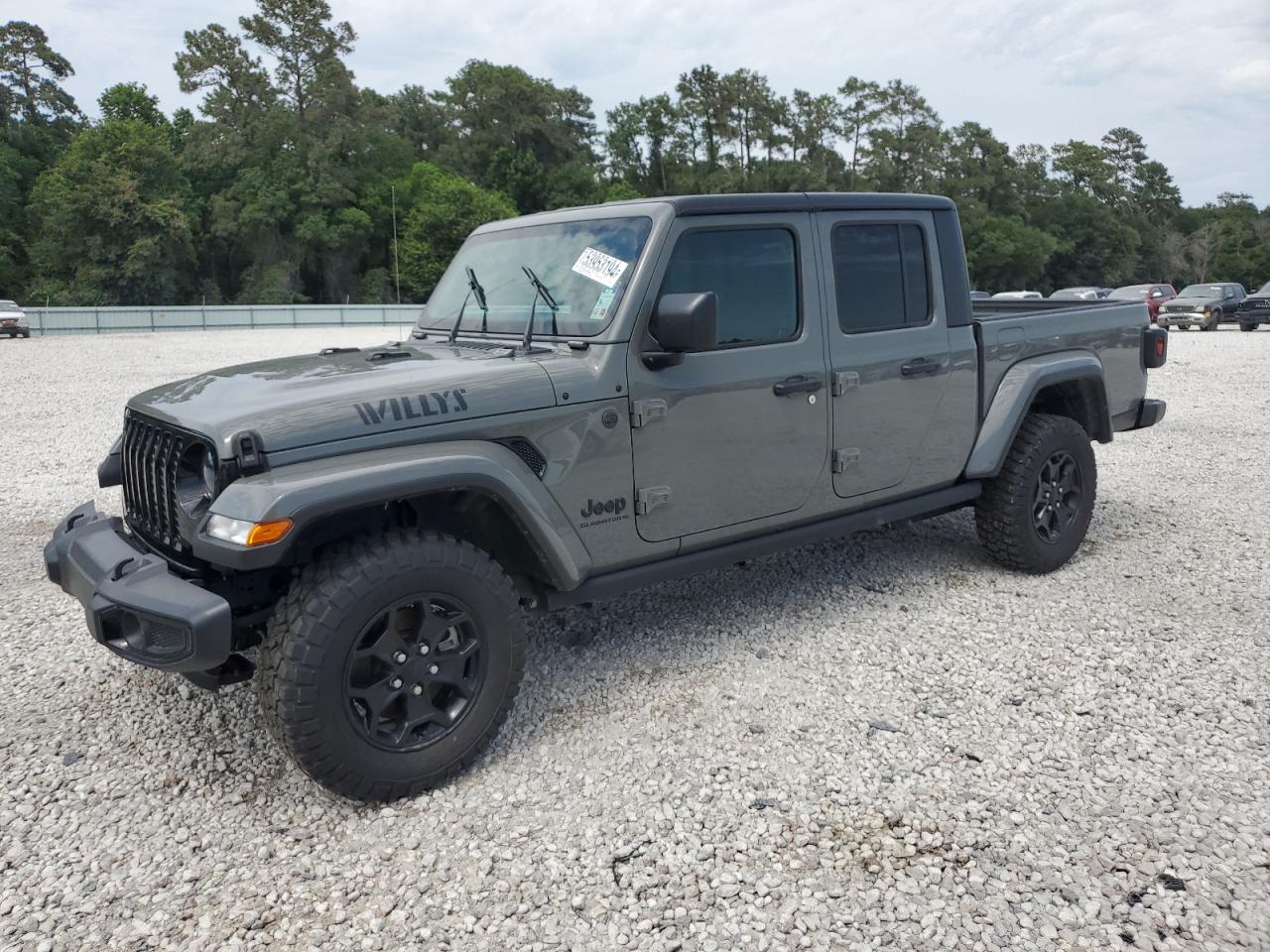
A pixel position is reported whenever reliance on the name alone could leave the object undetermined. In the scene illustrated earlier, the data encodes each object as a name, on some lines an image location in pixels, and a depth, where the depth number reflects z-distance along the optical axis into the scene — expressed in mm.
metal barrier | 32188
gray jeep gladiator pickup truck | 2912
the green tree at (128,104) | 68875
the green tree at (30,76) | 61375
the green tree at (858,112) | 74062
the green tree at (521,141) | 74062
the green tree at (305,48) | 59250
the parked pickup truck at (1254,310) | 24375
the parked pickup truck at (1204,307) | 25984
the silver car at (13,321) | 27062
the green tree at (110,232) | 49844
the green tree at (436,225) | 59344
